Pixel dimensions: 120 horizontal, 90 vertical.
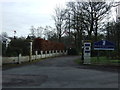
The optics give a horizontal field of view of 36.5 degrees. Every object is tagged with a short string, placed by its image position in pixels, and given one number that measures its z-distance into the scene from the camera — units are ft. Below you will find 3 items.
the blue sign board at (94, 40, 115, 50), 61.17
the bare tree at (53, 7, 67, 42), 146.60
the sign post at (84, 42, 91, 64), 59.80
